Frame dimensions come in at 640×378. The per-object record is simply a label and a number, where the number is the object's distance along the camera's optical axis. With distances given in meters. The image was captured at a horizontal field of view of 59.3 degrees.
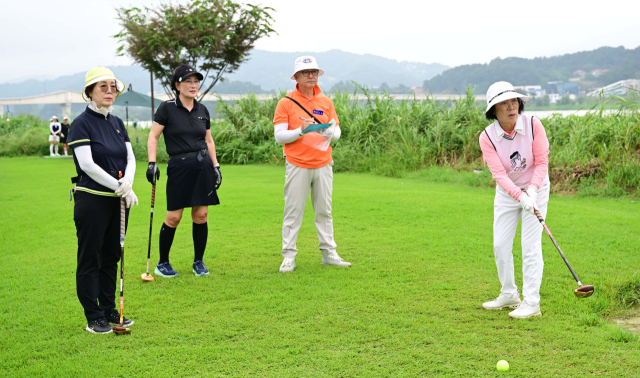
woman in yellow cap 3.80
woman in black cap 5.16
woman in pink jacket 4.05
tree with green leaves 20.25
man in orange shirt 5.44
